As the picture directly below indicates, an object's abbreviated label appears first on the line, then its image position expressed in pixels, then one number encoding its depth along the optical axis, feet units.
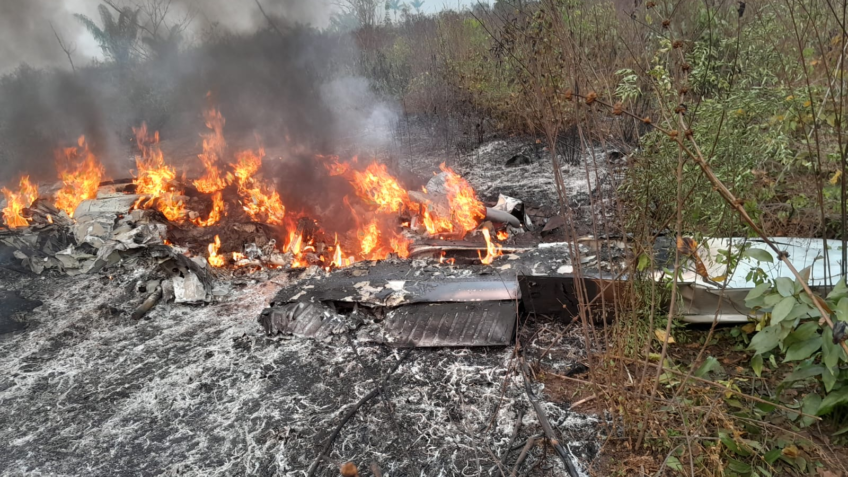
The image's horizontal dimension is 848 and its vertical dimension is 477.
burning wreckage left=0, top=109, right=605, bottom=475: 10.26
